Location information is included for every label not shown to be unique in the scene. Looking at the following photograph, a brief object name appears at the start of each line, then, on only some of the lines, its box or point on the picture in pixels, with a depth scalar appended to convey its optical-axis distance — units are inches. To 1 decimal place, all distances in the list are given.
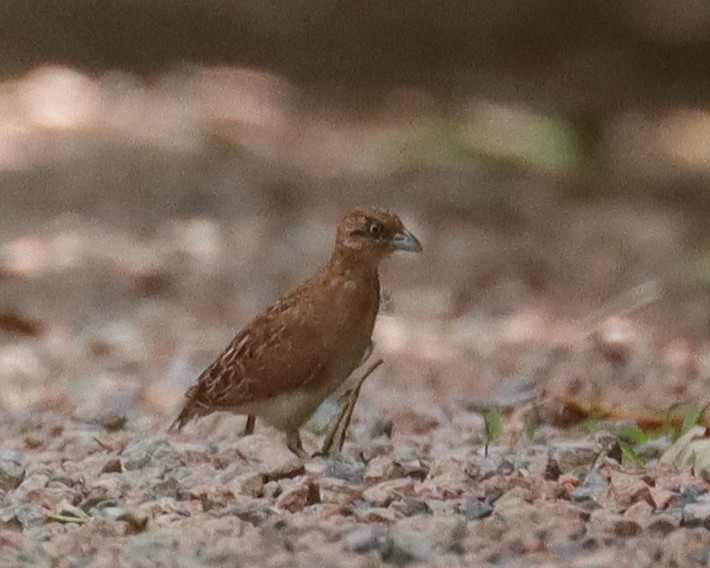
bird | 349.4
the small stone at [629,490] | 284.8
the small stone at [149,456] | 326.0
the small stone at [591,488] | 287.6
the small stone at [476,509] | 271.6
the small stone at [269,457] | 305.7
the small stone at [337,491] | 286.4
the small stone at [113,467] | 327.3
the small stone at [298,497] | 283.0
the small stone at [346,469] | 305.5
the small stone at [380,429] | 383.2
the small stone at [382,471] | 306.7
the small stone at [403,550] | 242.2
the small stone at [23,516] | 281.1
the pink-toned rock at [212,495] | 290.0
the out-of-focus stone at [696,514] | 265.6
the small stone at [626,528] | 257.4
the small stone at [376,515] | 270.8
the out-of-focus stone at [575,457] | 312.0
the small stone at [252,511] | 270.7
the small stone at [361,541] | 245.8
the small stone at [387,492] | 286.0
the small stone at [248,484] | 297.0
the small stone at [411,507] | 278.1
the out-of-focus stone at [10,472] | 320.8
